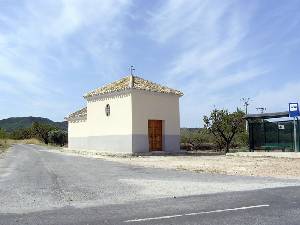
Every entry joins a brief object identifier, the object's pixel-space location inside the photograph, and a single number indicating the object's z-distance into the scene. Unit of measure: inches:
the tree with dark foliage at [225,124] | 975.9
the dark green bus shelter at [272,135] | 687.0
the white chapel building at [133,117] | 759.7
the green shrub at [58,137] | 1795.7
